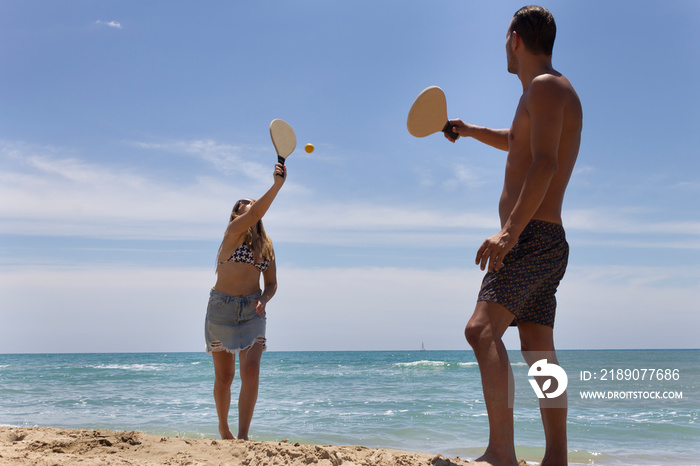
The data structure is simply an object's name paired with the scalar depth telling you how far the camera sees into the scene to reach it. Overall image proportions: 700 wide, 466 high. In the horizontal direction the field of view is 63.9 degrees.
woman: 3.83
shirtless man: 2.09
